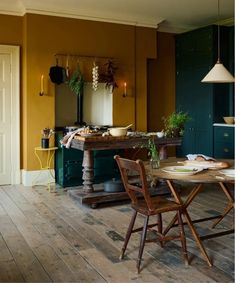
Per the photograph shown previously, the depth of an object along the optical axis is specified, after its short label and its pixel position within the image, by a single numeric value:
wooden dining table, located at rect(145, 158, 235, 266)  2.79
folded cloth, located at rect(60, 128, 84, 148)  4.91
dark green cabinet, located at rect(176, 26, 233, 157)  6.64
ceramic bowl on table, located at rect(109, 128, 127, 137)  4.95
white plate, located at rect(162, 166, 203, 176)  2.95
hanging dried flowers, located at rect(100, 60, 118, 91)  6.26
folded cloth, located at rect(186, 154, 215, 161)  3.49
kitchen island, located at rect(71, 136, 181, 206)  4.70
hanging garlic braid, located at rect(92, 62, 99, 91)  6.08
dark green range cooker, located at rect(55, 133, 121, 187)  5.82
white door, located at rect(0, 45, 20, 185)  5.91
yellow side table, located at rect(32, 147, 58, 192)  6.00
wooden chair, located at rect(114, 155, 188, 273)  2.86
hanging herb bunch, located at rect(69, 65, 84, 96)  5.95
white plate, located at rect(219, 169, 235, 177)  2.93
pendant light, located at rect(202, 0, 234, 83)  3.76
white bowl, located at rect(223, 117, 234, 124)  6.42
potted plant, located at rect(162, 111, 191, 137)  5.28
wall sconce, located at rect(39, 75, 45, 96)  5.91
